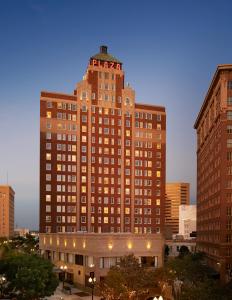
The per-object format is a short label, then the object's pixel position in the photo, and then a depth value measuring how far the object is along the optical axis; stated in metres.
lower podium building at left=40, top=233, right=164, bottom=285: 69.40
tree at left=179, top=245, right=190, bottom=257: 143.93
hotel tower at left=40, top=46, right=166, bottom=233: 116.04
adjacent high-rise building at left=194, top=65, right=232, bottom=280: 88.84
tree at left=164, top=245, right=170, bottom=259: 149.41
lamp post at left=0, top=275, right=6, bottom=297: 56.33
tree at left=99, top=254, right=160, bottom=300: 47.19
